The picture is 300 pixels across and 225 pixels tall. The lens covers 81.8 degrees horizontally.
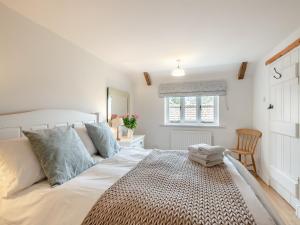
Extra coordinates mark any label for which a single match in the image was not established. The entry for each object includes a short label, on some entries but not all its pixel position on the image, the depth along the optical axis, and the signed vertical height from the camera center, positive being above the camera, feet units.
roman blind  12.46 +1.90
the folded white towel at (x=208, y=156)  5.65 -1.41
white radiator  12.82 -1.82
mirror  10.73 +0.81
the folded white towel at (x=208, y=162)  5.58 -1.58
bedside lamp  10.23 -0.50
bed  3.34 -1.75
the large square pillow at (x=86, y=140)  6.43 -1.01
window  13.24 +0.32
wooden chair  10.68 -1.85
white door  6.99 -0.54
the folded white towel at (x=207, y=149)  5.70 -1.19
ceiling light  9.82 +2.38
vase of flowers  11.23 -0.68
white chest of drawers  9.81 -1.67
